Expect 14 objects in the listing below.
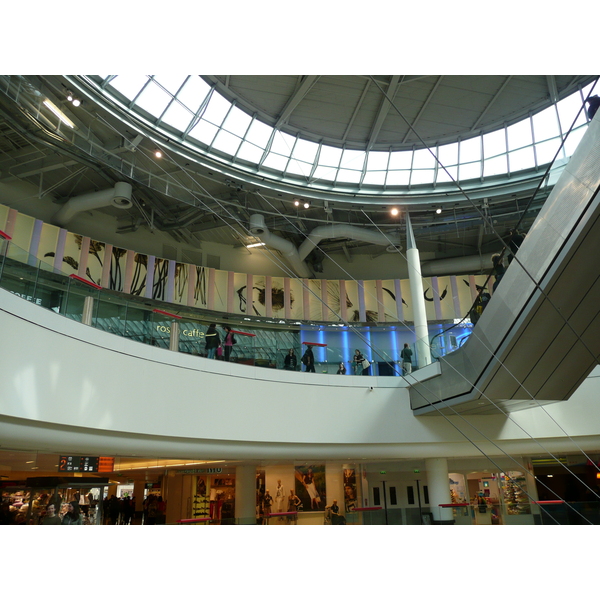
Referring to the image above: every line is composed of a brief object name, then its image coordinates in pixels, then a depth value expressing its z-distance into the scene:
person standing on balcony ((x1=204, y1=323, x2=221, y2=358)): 15.71
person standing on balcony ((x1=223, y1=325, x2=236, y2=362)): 16.14
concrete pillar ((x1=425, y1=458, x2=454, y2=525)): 19.11
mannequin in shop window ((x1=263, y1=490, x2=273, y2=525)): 22.58
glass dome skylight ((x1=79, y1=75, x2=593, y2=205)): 17.20
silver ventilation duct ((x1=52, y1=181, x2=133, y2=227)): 19.66
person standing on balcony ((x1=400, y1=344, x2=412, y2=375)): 17.69
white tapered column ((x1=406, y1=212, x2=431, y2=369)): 20.17
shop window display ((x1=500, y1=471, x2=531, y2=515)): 22.74
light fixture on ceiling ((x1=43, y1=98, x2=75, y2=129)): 14.91
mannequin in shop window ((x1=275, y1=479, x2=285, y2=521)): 22.62
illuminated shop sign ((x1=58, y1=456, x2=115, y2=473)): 14.49
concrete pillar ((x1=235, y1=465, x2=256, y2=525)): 21.66
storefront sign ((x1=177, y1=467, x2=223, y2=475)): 21.48
